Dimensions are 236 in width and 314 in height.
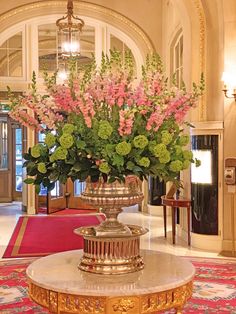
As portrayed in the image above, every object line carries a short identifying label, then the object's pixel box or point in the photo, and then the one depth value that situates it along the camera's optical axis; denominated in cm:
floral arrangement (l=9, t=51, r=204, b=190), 276
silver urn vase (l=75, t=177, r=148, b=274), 280
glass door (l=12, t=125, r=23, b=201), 1498
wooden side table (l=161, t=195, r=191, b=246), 775
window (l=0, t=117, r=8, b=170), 1497
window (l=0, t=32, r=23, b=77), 1195
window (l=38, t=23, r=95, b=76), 1216
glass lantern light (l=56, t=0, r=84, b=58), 900
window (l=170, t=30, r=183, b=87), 1011
